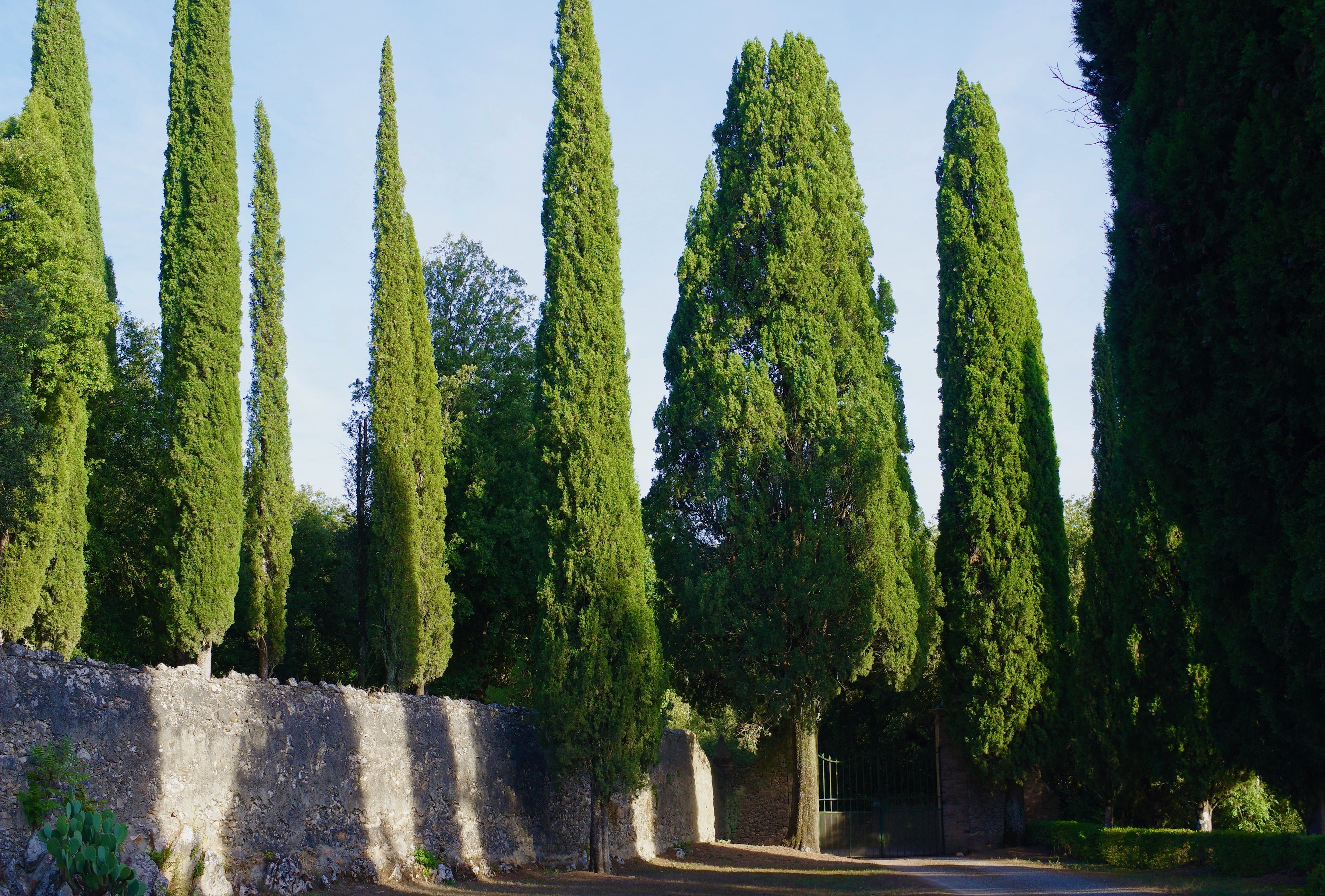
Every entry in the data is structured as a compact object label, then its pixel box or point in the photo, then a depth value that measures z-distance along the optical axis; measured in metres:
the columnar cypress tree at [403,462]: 19.08
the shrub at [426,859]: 11.53
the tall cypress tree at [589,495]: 13.21
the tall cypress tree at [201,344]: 16.67
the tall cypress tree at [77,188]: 15.53
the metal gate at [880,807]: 21.23
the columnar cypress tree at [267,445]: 20.64
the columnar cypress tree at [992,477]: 18.98
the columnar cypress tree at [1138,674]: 14.79
